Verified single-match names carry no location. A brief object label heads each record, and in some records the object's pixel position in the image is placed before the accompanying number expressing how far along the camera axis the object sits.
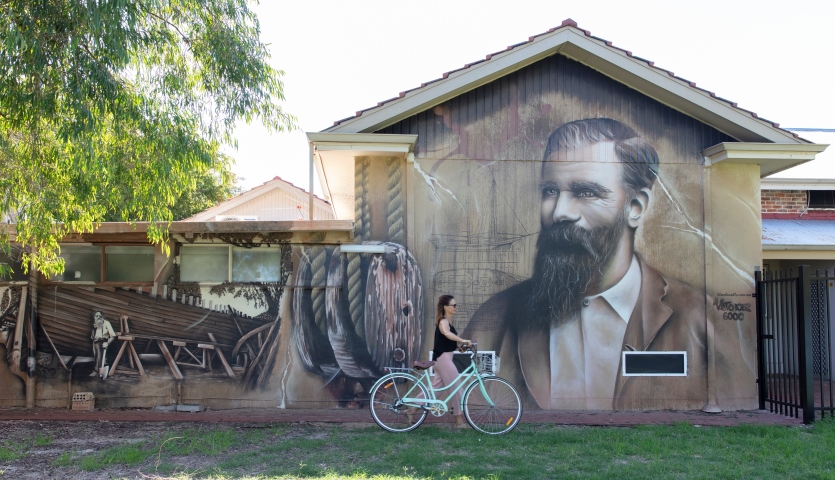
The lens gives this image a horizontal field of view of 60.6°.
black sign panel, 10.38
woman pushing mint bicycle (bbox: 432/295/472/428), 8.62
